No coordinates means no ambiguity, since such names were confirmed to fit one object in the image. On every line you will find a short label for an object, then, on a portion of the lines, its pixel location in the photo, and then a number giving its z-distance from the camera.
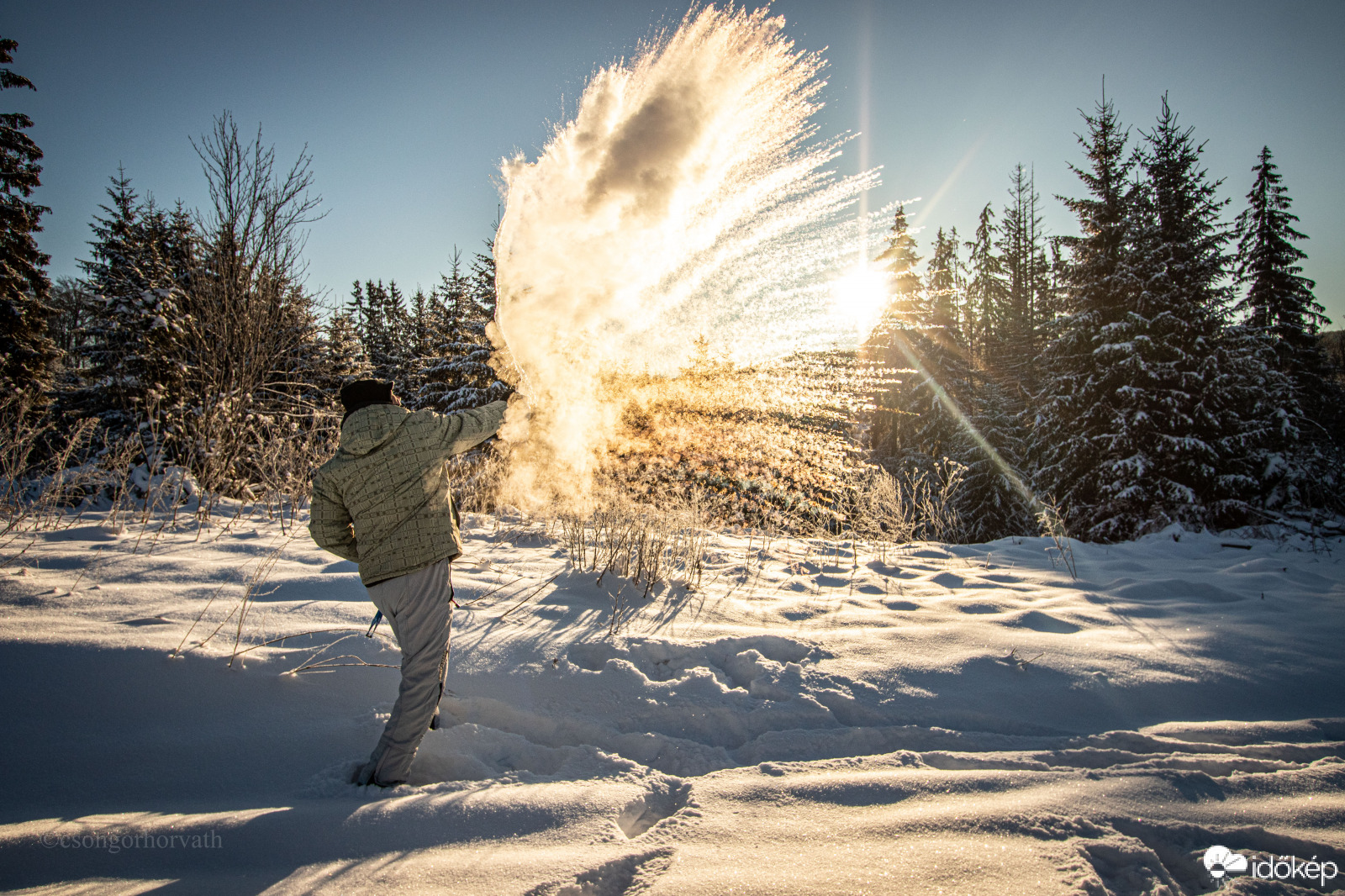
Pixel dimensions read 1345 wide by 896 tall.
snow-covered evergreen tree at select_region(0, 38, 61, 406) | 17.14
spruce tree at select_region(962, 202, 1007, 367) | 32.06
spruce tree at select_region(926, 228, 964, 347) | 21.91
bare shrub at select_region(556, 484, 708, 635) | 4.93
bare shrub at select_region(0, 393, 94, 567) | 4.53
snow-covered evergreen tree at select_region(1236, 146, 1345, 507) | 18.36
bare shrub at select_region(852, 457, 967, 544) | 6.69
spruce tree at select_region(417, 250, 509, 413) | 16.73
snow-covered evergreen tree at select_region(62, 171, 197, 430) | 11.93
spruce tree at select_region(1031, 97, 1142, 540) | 13.18
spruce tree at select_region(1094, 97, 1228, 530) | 12.29
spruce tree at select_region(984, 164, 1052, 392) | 24.34
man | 2.34
